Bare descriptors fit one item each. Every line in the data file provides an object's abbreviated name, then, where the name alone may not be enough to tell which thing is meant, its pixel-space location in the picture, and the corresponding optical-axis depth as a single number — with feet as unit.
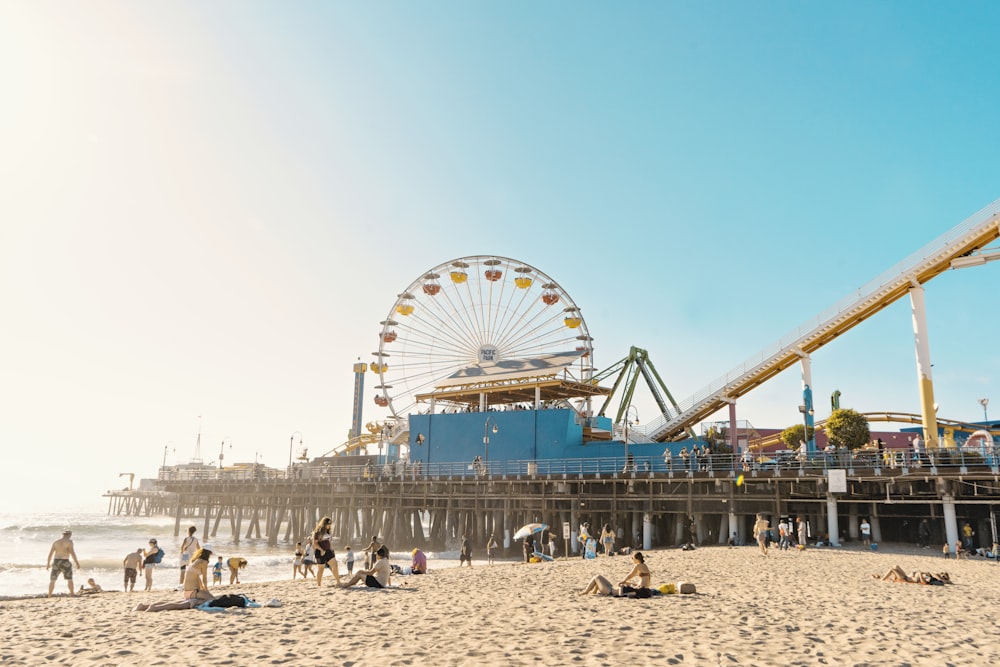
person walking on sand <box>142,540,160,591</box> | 49.32
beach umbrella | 75.61
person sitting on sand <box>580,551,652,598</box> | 37.68
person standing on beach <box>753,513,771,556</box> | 65.26
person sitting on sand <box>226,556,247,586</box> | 55.11
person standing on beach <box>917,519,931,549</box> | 75.16
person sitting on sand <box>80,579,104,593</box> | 48.29
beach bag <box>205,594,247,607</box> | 34.76
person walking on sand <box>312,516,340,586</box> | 43.45
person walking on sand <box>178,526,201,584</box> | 50.39
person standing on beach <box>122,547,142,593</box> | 51.02
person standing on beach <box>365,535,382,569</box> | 62.84
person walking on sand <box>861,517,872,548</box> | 72.95
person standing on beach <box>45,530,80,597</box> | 44.09
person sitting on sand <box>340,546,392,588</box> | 43.83
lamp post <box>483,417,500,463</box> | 121.70
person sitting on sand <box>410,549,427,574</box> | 56.74
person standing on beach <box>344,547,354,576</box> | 64.44
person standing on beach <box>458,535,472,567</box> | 77.28
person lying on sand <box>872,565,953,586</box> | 45.19
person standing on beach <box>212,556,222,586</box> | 61.31
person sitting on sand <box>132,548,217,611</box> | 34.99
